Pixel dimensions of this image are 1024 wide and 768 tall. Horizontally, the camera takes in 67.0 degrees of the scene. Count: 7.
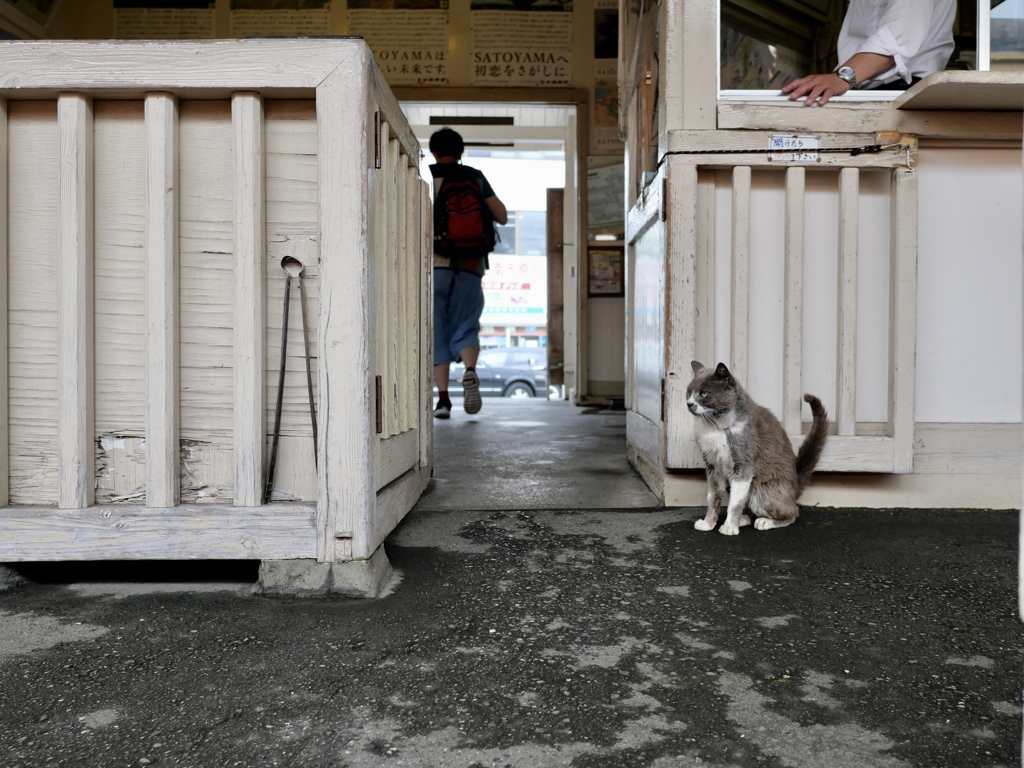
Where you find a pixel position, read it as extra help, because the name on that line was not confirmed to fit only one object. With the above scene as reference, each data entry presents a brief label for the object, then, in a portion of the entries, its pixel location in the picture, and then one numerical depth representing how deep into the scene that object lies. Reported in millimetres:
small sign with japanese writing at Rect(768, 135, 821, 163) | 2695
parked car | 14688
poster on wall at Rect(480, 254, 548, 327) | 23969
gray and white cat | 2439
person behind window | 2758
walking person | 5281
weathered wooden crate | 1814
